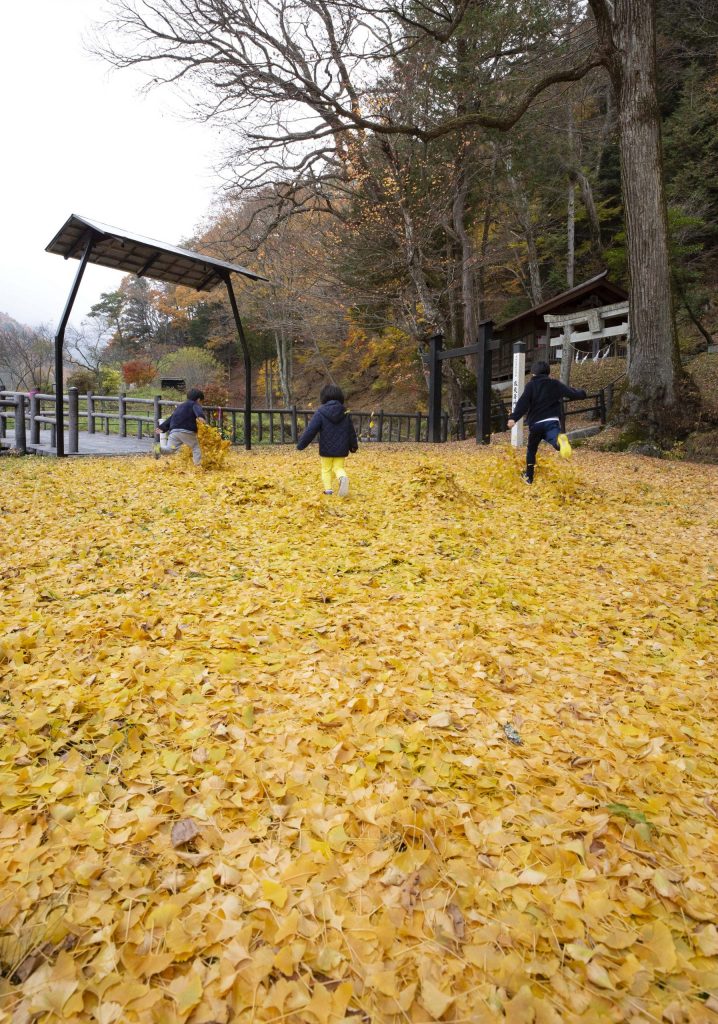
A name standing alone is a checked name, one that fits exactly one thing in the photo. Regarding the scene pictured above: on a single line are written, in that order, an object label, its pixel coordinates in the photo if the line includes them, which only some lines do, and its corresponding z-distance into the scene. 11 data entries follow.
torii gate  14.05
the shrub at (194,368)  30.55
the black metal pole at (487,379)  13.14
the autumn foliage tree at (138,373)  33.31
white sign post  11.98
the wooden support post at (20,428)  11.57
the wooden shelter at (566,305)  16.56
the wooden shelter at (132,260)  10.02
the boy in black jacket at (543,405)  7.31
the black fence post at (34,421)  12.34
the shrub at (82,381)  28.12
